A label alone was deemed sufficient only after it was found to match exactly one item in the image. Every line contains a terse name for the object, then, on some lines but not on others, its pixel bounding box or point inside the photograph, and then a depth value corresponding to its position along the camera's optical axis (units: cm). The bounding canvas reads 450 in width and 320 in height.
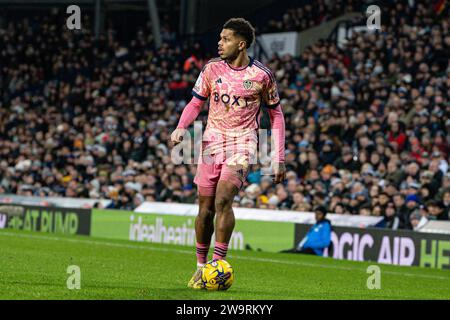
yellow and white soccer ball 1712
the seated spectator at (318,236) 3675
